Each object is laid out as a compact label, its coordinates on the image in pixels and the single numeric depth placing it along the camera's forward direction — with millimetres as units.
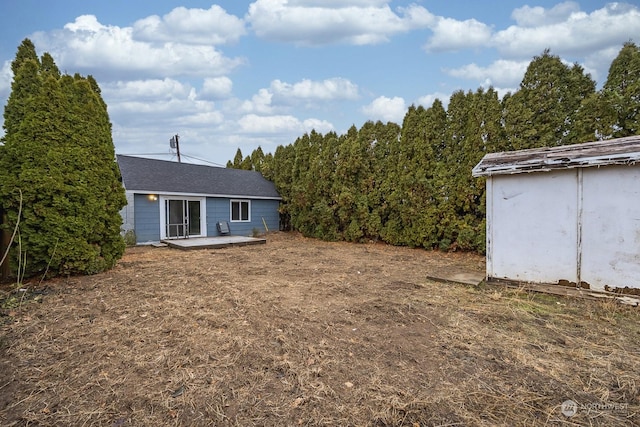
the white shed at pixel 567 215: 4293
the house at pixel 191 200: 11539
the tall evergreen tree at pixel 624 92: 7261
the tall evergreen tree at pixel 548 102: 8148
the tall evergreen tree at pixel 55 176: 5418
